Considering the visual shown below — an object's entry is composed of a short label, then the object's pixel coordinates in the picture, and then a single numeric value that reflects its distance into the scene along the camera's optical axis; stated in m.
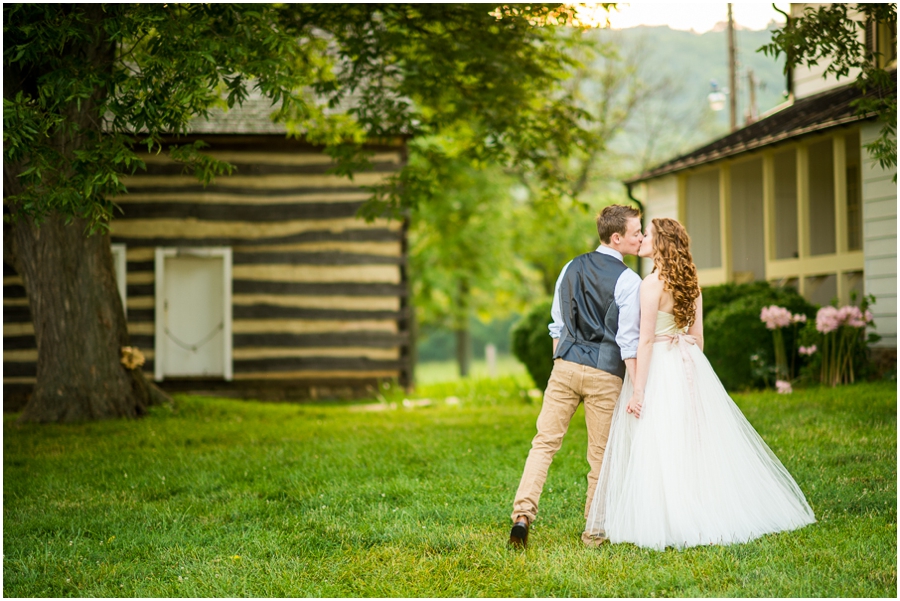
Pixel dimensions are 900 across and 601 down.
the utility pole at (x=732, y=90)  21.77
